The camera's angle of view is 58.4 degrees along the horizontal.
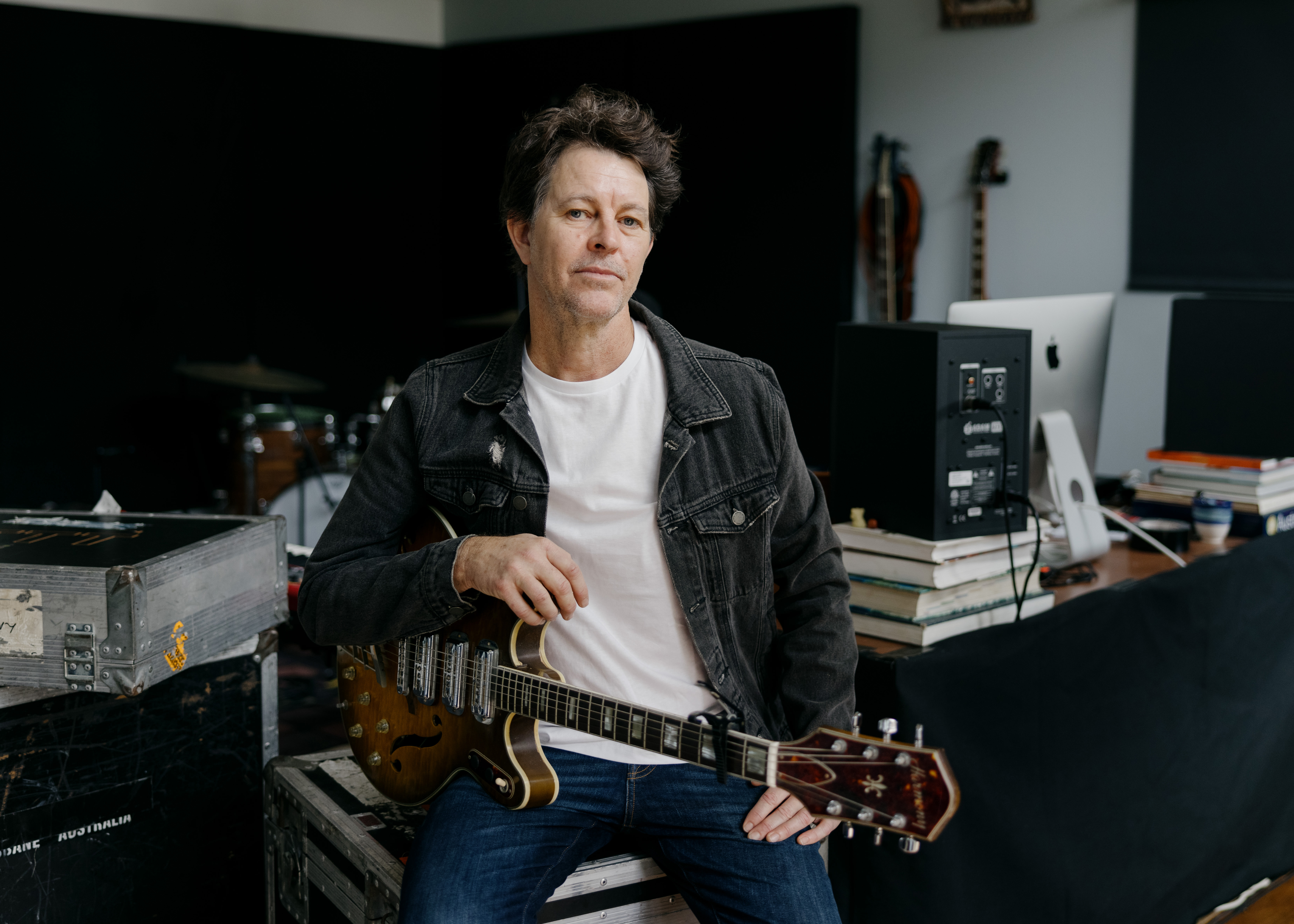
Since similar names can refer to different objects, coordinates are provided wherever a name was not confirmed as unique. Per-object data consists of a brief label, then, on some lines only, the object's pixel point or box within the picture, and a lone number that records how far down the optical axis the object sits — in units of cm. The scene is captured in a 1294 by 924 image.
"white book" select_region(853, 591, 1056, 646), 176
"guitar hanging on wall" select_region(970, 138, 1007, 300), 476
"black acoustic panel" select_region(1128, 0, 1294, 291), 410
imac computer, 228
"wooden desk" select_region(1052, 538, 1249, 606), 213
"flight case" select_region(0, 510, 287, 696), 161
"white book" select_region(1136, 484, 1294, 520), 258
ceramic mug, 251
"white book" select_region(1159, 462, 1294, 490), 259
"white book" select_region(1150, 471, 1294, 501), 259
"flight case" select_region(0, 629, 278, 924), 171
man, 145
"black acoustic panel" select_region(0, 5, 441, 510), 561
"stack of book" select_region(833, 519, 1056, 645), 179
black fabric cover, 166
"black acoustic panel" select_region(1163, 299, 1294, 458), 264
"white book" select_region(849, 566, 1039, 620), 178
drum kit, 493
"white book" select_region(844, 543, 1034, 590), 180
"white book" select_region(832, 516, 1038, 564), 180
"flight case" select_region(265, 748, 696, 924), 150
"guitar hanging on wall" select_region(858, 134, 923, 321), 506
